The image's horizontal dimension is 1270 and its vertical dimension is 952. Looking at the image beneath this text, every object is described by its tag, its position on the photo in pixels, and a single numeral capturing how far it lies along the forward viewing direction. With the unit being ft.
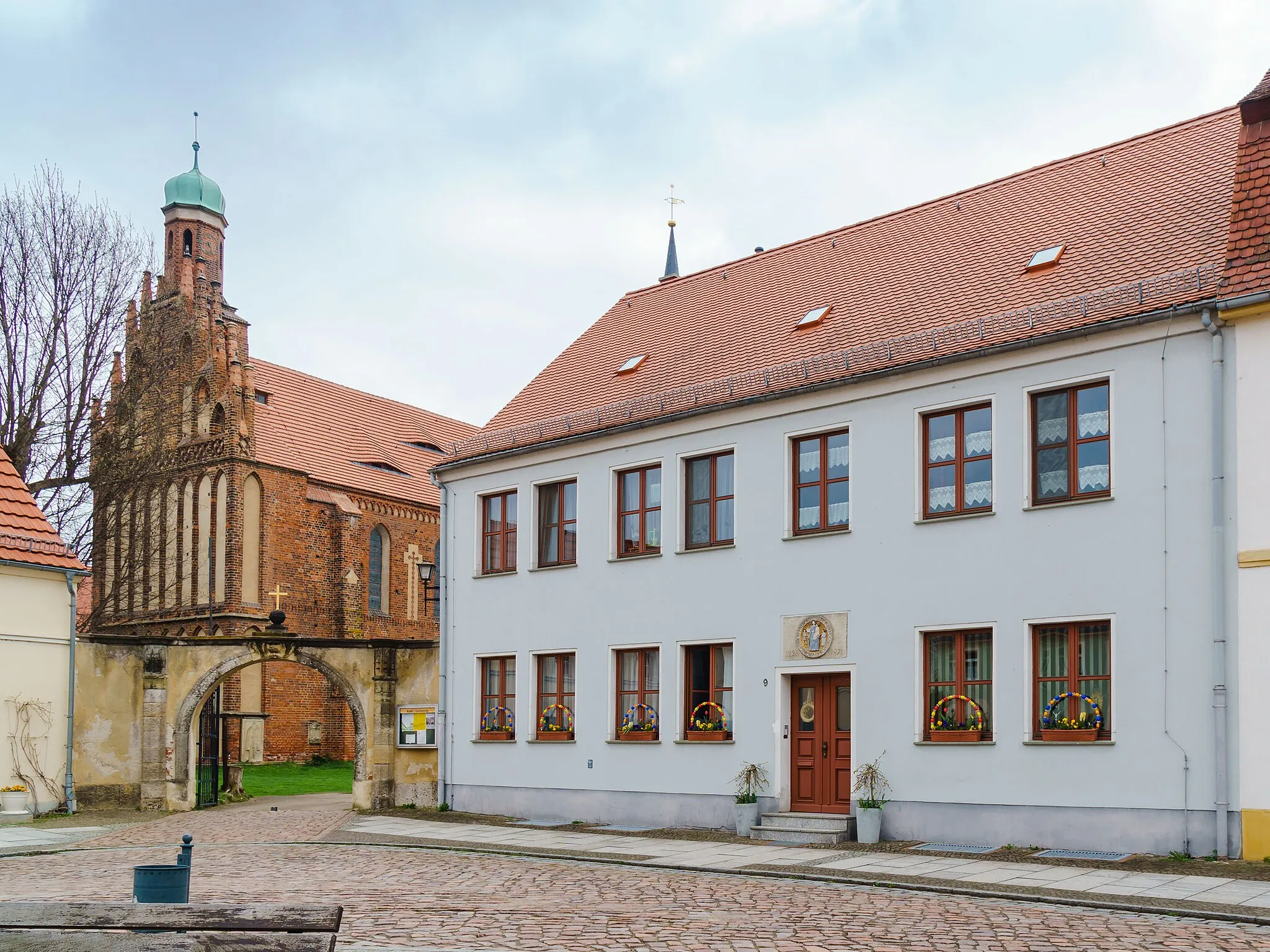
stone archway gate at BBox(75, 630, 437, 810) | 88.69
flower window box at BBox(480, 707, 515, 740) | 85.61
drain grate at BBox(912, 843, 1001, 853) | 60.80
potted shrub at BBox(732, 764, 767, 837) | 70.13
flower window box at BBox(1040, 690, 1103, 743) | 59.06
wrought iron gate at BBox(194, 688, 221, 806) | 93.50
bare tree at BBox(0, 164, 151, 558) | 109.09
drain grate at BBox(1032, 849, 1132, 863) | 56.59
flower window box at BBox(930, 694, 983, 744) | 63.31
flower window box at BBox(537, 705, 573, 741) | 82.07
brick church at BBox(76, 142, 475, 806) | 120.67
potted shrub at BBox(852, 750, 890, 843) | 65.00
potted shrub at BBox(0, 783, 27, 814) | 82.79
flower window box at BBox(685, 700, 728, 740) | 74.13
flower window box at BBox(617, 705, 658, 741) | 77.51
